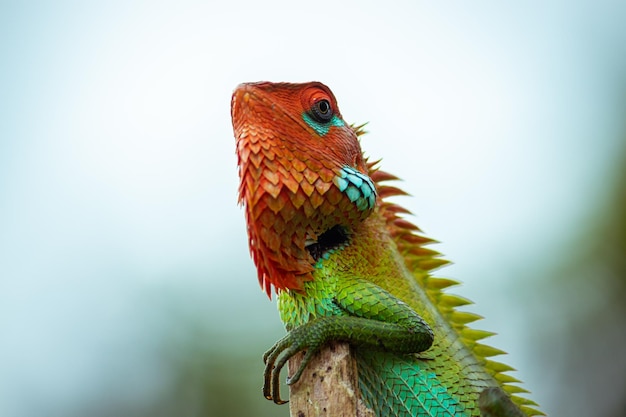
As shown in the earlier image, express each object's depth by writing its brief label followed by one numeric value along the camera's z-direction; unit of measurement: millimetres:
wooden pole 2732
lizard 2977
